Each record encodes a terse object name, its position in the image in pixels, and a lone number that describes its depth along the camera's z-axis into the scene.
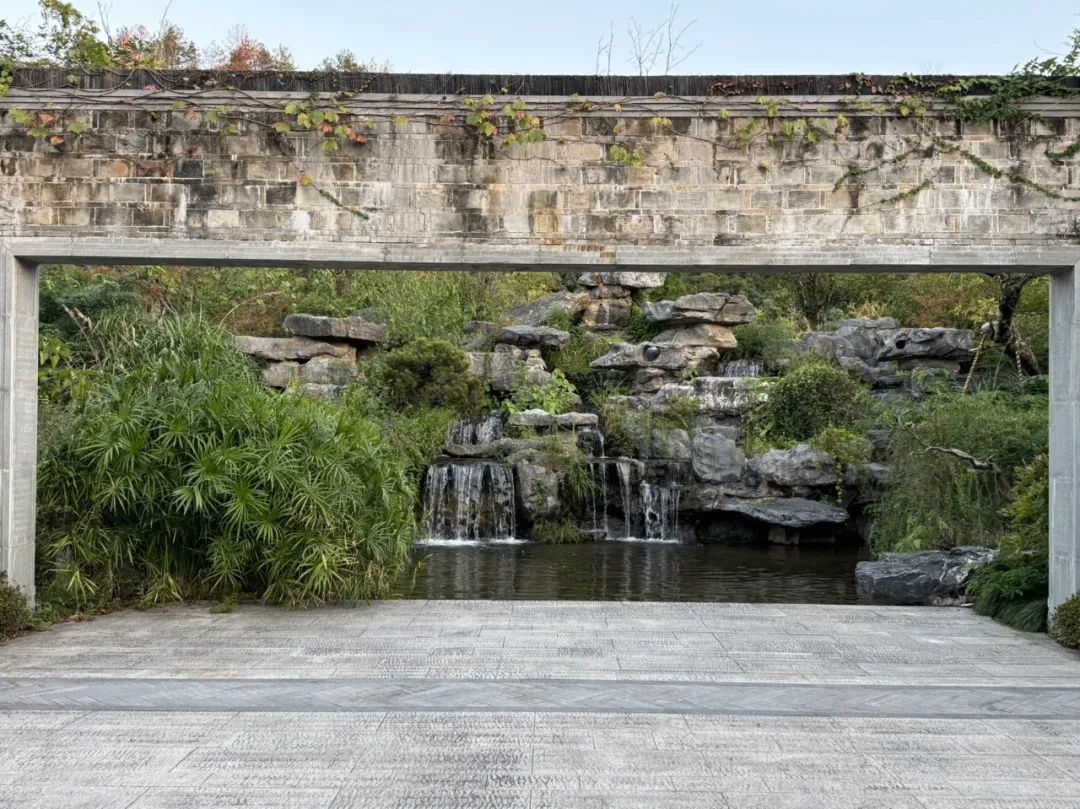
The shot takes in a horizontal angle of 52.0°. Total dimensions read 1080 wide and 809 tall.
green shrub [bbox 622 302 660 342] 24.50
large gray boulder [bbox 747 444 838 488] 17.80
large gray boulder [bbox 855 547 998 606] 10.54
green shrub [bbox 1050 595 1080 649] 7.59
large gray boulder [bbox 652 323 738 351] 23.22
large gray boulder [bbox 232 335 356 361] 21.41
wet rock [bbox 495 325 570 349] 23.03
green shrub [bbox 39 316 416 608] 8.72
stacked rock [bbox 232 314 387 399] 21.06
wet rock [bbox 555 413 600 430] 19.80
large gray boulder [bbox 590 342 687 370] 22.17
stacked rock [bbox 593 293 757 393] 22.19
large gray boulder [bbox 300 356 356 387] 21.20
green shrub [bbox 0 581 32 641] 7.68
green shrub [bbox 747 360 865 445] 19.78
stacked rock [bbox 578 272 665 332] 25.38
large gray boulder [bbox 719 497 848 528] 16.97
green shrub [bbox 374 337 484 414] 20.12
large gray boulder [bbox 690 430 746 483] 18.42
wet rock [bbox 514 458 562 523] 17.84
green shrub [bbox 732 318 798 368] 23.16
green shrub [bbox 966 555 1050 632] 8.47
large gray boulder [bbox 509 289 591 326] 24.84
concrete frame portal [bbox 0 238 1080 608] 7.80
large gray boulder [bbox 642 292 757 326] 23.19
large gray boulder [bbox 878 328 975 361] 21.47
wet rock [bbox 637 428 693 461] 19.27
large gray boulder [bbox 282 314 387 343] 21.83
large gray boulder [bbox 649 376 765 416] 20.53
